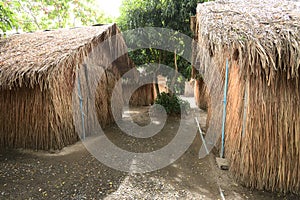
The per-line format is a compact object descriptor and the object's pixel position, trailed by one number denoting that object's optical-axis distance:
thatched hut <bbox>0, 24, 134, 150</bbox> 3.68
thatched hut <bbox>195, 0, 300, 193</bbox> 2.41
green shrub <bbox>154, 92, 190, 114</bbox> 7.77
